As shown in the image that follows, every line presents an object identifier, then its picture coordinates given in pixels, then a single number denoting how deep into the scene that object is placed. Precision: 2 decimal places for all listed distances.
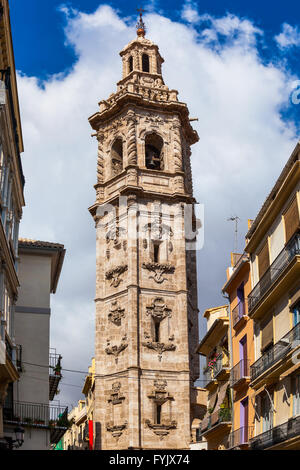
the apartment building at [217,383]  26.62
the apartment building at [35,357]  24.27
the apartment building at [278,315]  19.84
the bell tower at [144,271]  38.38
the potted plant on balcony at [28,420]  23.95
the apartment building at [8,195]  19.06
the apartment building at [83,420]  42.11
